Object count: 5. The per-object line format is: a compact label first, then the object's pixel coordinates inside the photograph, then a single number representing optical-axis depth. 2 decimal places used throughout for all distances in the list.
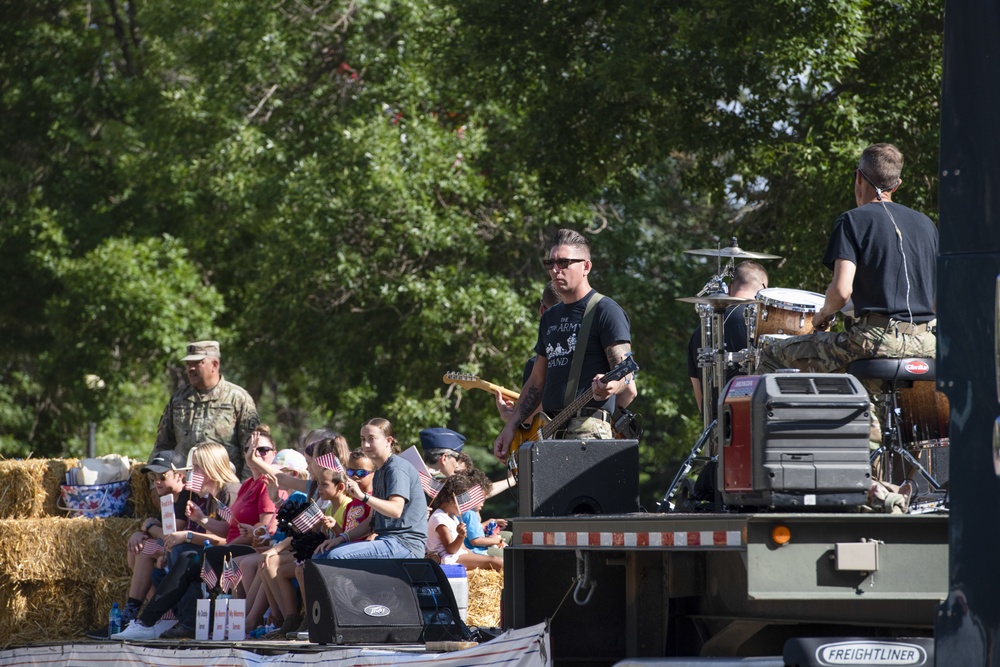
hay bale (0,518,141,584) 22.64
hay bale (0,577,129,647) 22.77
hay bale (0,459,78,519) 23.98
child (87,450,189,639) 21.47
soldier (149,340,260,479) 23.05
